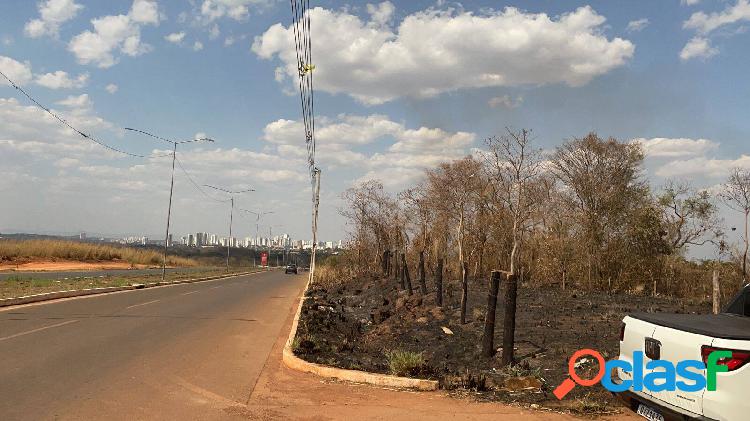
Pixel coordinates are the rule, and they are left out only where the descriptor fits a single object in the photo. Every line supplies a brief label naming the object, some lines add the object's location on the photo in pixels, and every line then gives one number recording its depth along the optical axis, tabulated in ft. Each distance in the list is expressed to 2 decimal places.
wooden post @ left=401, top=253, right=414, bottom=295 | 64.10
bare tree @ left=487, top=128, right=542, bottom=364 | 86.48
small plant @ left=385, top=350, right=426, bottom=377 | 28.09
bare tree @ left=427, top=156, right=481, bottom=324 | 116.98
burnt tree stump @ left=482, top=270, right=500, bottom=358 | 30.71
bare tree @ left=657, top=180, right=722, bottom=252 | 94.79
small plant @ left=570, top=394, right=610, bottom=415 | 22.14
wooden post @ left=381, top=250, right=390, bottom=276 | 105.05
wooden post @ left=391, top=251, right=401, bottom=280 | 88.22
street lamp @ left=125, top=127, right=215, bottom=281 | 128.36
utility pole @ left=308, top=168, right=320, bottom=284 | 125.94
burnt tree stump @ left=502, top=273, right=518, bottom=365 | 29.17
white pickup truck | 14.47
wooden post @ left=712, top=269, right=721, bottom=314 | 36.81
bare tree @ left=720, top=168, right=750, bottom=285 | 69.64
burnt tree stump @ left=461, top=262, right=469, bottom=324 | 42.32
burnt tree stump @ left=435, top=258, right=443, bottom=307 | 51.08
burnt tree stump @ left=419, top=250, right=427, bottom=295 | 63.87
